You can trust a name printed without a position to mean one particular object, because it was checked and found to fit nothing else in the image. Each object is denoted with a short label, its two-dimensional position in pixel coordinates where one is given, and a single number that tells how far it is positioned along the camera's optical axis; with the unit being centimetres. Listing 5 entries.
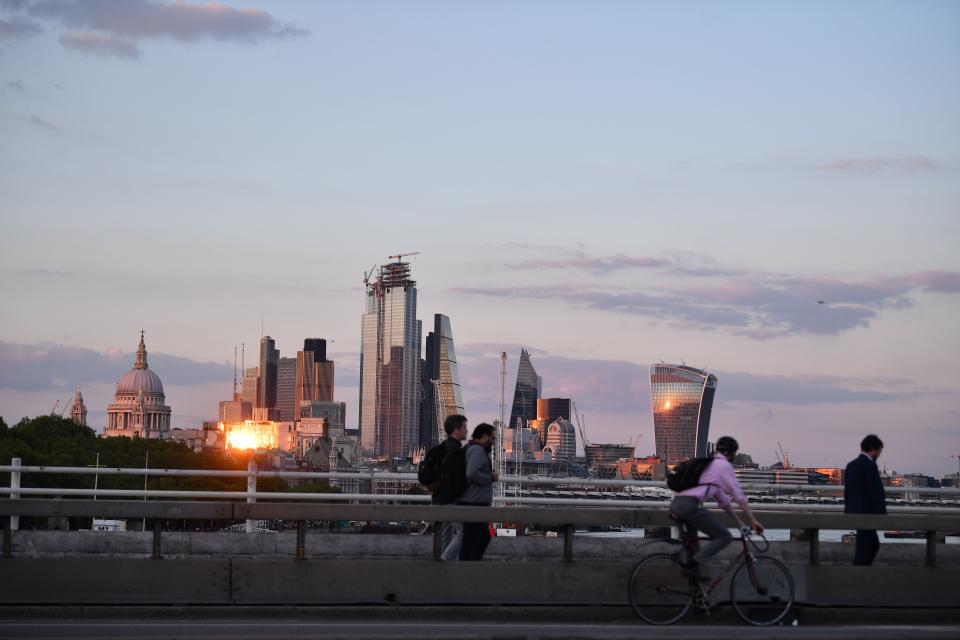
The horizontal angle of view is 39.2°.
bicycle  1510
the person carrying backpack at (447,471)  1728
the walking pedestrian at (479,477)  1641
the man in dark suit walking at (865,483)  1702
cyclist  1512
